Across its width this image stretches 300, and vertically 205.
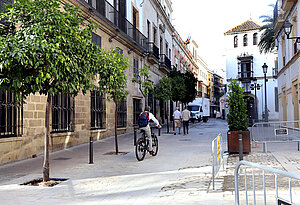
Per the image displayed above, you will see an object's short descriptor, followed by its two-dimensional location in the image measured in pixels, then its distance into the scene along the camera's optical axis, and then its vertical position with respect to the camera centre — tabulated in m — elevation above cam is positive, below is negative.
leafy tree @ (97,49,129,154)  10.48 +1.35
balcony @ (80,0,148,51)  16.95 +5.81
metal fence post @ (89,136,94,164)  9.31 -1.11
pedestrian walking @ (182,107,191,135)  20.14 -0.19
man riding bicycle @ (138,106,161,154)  9.92 -0.30
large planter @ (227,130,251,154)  10.20 -0.93
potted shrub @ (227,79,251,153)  10.24 -0.25
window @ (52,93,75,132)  12.34 +0.06
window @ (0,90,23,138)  9.36 -0.06
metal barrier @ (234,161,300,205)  2.43 -0.54
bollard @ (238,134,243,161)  7.65 -0.94
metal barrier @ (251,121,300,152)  11.34 -0.77
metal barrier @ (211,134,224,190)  6.04 -0.91
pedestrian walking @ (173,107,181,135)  19.89 -0.31
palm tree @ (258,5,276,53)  29.53 +7.25
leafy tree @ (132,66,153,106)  17.61 +1.75
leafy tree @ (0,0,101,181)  6.01 +1.26
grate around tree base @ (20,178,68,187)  6.64 -1.47
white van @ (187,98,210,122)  40.52 +0.51
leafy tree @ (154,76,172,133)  22.61 +1.67
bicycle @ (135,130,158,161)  9.62 -1.05
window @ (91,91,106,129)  15.89 +0.15
